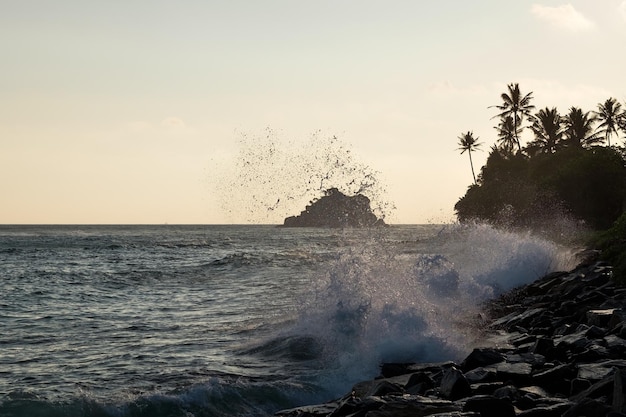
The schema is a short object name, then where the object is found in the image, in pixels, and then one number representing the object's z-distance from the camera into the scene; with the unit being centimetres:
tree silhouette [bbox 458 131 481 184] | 7712
